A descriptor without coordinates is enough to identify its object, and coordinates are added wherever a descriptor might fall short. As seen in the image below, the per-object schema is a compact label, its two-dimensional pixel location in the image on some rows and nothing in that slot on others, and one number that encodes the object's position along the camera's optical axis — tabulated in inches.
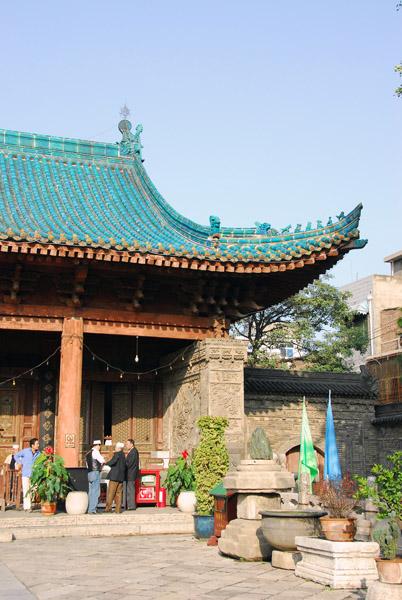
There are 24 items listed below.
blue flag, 569.8
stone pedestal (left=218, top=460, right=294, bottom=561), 341.4
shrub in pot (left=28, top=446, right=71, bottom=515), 476.1
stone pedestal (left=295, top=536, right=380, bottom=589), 274.1
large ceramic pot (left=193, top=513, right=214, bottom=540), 422.3
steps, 447.2
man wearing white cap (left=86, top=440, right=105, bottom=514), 502.9
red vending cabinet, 578.9
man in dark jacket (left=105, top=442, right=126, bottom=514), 510.3
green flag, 569.0
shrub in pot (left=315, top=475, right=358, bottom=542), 287.6
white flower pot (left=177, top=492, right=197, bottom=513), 516.1
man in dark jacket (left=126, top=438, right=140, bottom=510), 534.3
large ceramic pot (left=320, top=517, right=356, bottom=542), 287.1
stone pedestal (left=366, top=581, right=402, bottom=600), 222.8
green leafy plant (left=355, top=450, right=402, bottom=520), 321.1
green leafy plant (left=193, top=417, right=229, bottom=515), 462.6
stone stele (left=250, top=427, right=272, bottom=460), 363.6
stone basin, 311.6
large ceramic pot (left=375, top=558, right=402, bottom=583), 225.9
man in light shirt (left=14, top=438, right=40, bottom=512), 511.8
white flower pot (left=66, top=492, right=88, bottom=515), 487.2
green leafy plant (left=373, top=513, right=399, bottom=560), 236.4
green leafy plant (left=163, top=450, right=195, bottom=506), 536.1
